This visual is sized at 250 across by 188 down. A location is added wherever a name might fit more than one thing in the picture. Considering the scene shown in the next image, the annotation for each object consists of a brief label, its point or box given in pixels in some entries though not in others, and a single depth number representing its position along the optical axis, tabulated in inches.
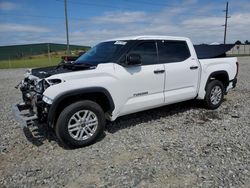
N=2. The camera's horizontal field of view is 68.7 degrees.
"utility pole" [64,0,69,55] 795.7
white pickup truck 117.0
